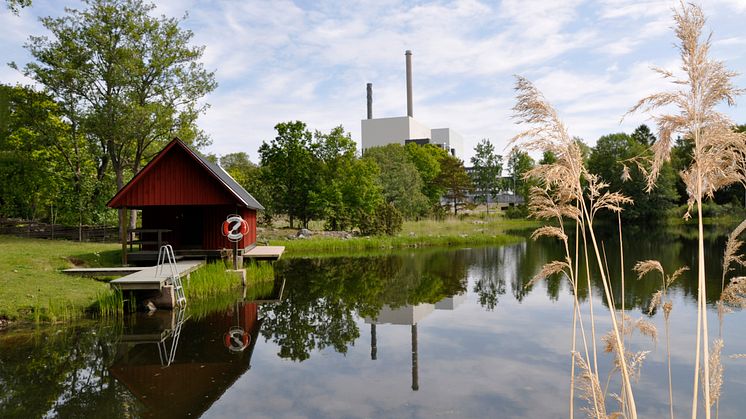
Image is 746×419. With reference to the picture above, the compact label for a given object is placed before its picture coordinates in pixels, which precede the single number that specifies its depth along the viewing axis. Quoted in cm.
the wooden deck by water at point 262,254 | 1864
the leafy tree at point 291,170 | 3738
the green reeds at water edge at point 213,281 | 1438
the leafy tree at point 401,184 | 4638
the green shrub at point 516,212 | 5622
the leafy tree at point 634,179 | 5253
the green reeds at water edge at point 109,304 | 1190
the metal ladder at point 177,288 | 1301
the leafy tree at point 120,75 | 2527
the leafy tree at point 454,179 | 5816
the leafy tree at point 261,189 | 3709
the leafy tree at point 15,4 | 1382
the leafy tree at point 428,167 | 5712
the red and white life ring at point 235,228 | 1599
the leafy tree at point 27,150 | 2630
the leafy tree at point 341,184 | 3659
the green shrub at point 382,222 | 3550
